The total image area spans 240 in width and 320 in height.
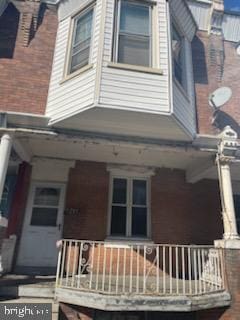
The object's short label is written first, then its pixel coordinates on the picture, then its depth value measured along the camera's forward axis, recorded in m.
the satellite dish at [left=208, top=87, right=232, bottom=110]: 7.50
